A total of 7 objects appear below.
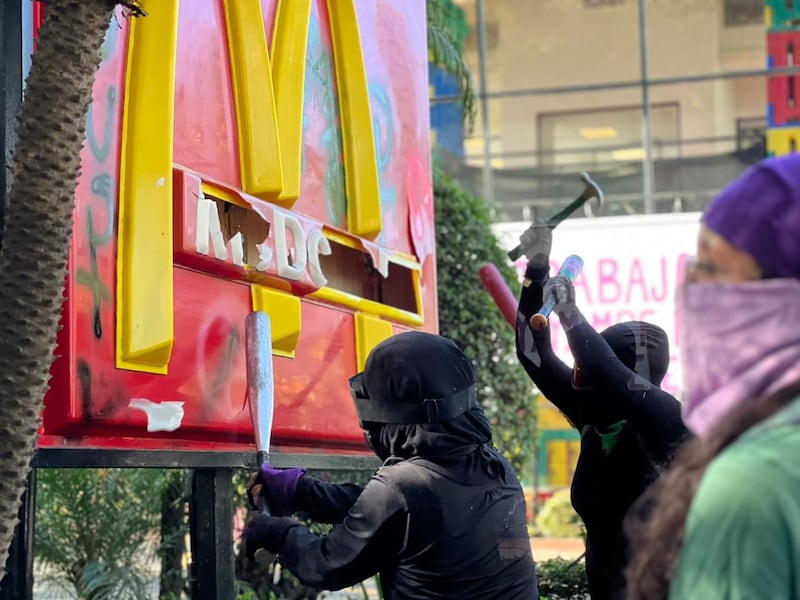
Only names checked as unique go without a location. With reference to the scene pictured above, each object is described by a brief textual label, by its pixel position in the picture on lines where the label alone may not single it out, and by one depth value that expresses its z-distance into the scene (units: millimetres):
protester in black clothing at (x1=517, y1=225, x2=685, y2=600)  3631
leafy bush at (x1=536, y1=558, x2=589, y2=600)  6477
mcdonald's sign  4369
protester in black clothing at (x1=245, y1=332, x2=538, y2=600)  3051
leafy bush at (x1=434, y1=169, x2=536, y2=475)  9648
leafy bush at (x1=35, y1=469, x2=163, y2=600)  7012
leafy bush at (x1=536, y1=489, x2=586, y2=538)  13945
